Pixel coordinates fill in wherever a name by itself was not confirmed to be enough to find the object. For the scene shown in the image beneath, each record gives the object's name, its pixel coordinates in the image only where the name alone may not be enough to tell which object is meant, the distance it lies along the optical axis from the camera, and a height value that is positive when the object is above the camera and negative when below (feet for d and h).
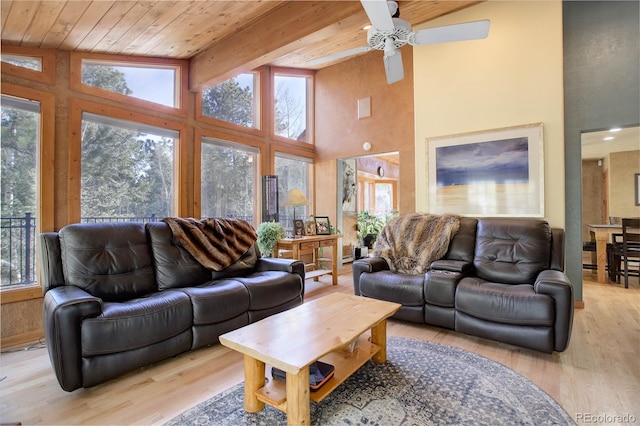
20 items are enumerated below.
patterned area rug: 5.53 -3.61
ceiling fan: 6.91 +4.36
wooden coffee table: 4.98 -2.23
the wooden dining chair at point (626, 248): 14.21 -1.73
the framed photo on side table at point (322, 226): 16.46 -0.59
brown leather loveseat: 7.84 -2.12
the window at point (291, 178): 17.75 +2.22
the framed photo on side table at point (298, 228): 15.33 -0.64
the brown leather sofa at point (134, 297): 6.27 -2.06
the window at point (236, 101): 14.43 +5.62
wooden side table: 14.11 -1.45
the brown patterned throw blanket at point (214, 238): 9.99 -0.78
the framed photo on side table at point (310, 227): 15.95 -0.62
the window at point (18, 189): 8.88 +0.81
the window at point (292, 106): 17.89 +6.51
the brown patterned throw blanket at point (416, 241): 11.19 -1.01
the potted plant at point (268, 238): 13.79 -1.01
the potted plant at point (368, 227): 23.57 -0.99
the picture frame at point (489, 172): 12.18 +1.74
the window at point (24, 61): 8.95 +4.59
